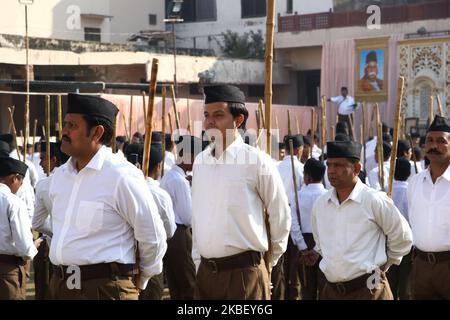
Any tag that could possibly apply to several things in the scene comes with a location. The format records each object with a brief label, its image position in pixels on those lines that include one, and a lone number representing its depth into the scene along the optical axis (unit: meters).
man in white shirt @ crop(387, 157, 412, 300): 8.27
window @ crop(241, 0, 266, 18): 29.75
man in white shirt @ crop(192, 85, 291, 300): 4.74
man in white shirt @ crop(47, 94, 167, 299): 4.23
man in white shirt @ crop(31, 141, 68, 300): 6.72
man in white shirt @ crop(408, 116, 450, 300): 5.84
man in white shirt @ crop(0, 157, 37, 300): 6.24
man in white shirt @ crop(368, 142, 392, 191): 9.25
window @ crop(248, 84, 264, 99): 27.89
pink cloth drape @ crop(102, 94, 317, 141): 17.16
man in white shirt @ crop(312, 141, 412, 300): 5.12
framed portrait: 24.75
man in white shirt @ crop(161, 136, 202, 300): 8.16
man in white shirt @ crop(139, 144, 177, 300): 7.24
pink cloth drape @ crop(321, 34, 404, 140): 24.52
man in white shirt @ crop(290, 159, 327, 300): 7.97
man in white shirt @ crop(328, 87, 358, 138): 23.69
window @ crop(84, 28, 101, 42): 28.48
